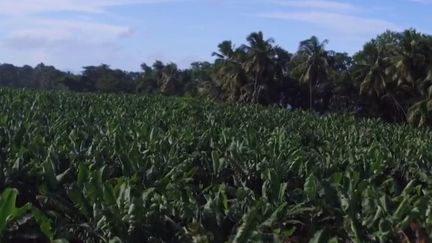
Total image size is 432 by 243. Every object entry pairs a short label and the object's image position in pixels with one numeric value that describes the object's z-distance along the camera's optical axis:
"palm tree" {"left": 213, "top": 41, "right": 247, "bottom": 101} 56.84
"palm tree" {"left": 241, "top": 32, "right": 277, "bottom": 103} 55.53
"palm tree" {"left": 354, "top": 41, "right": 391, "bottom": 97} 49.66
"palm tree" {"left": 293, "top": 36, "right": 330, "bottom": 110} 54.00
